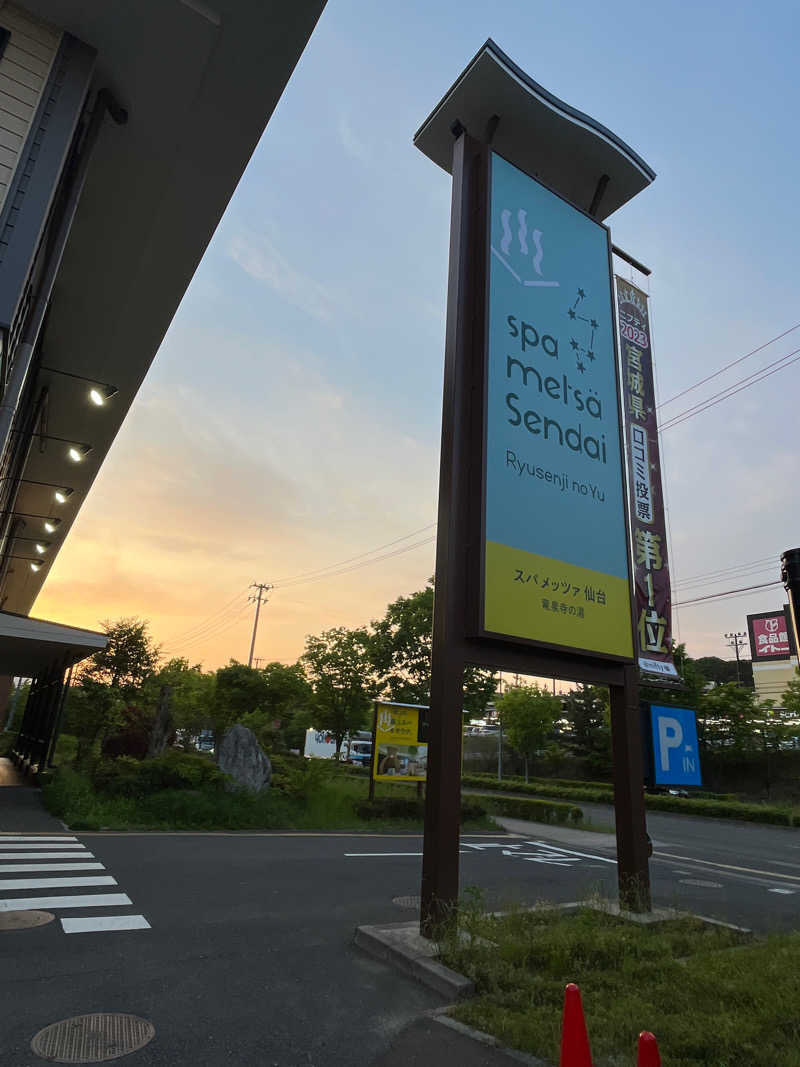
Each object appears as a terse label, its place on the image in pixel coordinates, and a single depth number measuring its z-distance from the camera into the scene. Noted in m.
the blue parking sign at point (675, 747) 7.60
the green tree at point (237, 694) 35.91
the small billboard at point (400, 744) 18.39
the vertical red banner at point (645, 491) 8.64
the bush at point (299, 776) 17.50
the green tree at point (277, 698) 36.41
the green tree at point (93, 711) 22.61
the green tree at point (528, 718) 41.34
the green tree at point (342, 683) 35.03
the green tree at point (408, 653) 33.69
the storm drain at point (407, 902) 8.28
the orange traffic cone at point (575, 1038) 2.99
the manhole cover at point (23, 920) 6.29
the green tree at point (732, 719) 35.47
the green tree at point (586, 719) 45.53
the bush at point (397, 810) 17.84
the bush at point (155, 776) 15.00
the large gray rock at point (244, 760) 16.81
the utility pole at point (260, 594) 73.12
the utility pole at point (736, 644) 77.06
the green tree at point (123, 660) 23.38
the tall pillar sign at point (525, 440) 6.83
